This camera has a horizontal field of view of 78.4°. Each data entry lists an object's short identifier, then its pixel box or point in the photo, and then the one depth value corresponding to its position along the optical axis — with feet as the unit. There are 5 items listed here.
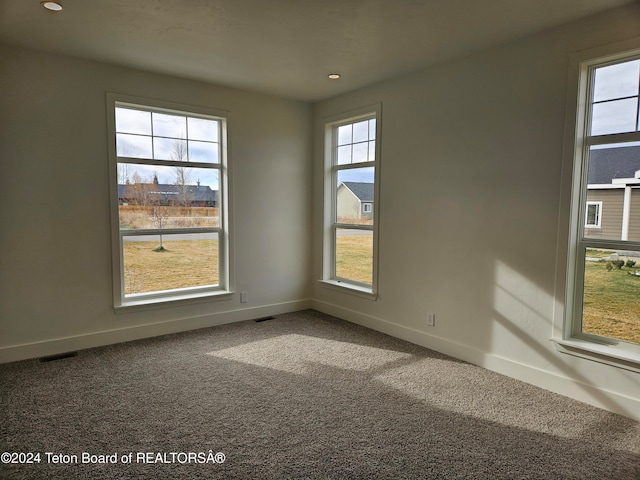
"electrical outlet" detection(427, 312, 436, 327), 12.42
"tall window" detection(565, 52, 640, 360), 8.64
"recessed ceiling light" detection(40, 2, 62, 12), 8.43
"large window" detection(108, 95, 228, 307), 12.96
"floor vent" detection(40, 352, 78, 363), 11.28
